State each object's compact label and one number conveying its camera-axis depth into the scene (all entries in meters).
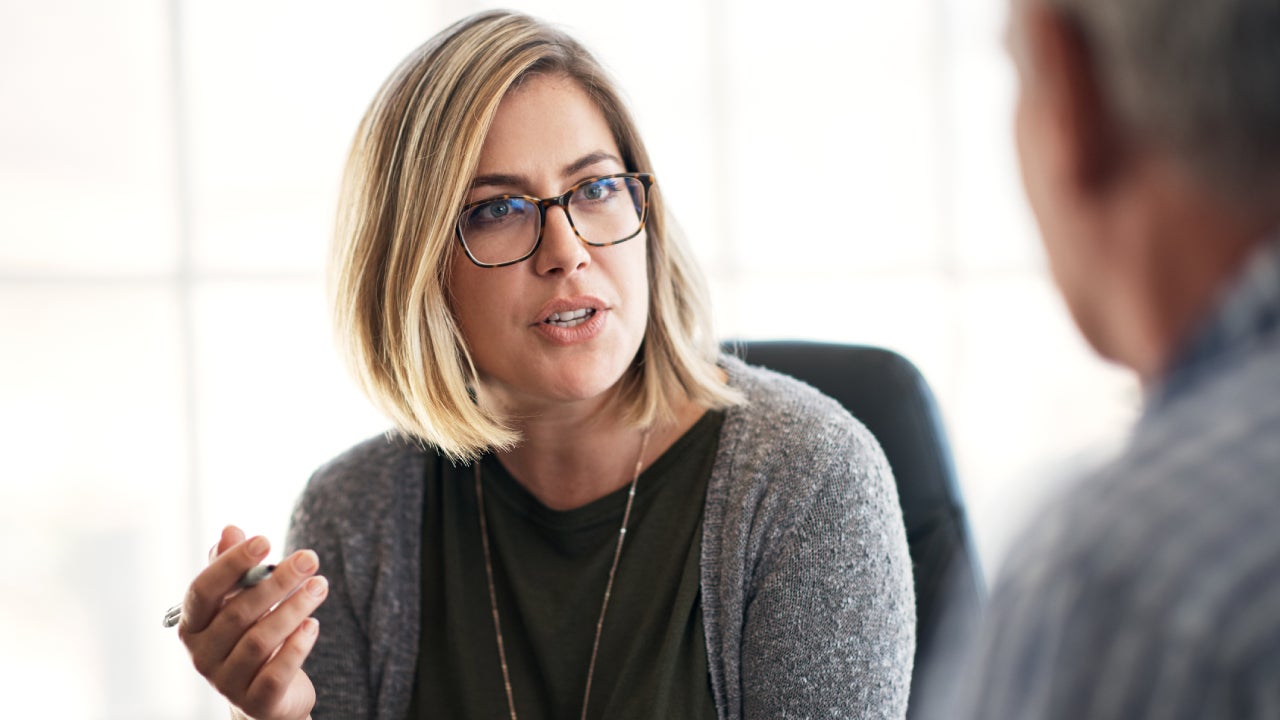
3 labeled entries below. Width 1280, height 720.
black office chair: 1.93
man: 0.98
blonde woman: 1.90
